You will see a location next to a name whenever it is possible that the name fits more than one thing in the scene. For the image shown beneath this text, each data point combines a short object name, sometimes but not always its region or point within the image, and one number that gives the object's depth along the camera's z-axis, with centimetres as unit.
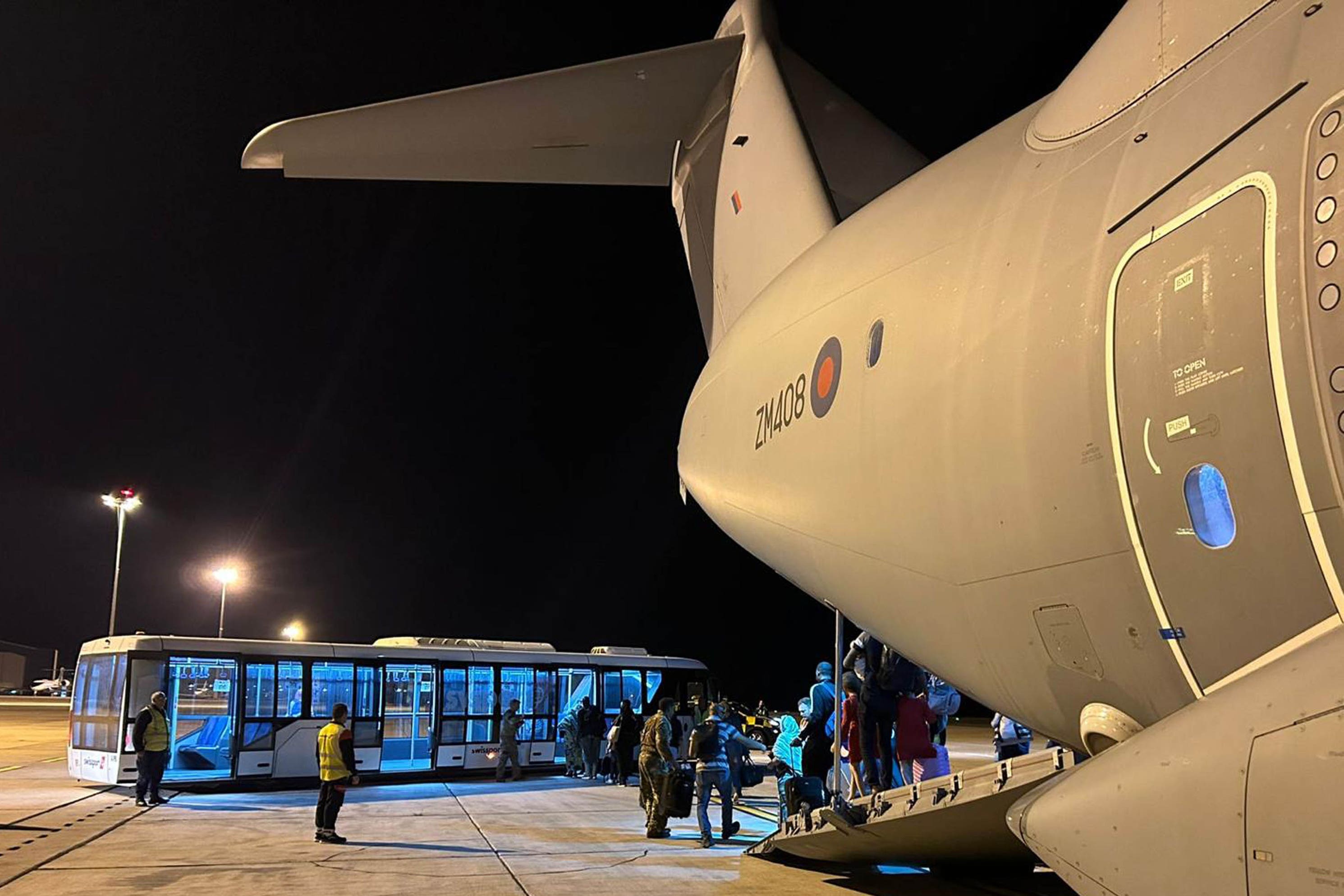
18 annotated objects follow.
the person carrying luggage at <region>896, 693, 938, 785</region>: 845
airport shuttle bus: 1377
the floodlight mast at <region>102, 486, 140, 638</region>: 3005
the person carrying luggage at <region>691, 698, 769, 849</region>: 984
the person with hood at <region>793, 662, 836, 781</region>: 1002
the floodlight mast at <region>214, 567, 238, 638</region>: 3262
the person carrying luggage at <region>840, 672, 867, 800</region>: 892
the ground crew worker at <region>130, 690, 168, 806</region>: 1234
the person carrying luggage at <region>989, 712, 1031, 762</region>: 1072
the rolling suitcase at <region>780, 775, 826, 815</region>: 923
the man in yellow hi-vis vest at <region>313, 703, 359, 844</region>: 970
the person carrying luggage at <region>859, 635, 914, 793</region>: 843
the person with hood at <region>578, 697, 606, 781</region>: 1638
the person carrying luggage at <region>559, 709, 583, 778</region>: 1667
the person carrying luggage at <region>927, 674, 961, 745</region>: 995
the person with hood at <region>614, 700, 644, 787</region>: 1540
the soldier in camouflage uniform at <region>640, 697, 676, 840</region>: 1016
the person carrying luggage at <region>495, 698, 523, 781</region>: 1591
